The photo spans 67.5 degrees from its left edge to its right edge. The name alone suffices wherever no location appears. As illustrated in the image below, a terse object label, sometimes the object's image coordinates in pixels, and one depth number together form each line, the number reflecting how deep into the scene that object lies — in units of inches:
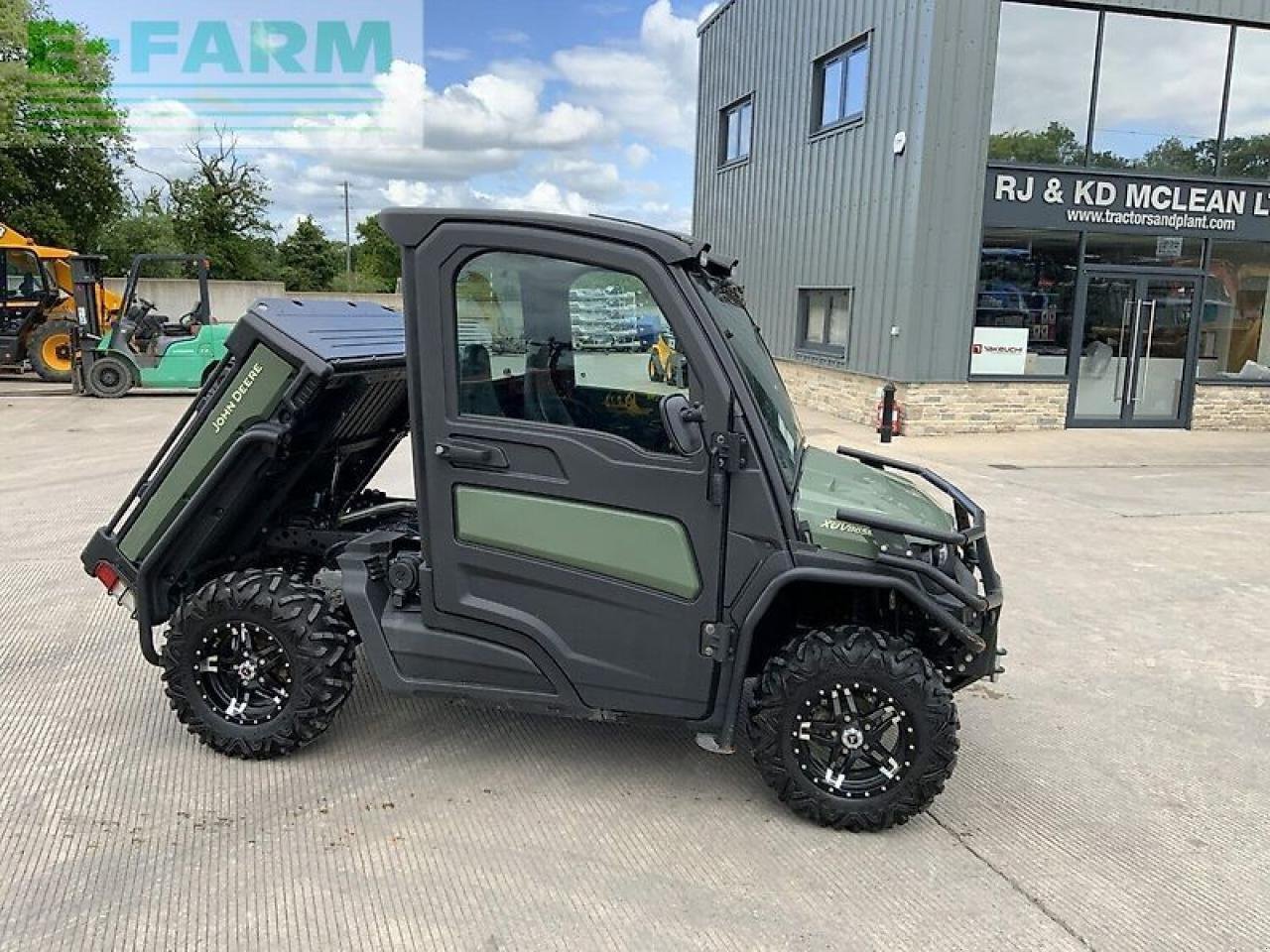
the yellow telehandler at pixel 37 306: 685.9
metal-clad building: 496.7
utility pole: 2110.0
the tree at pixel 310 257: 2192.4
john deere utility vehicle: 122.0
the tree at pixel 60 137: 913.5
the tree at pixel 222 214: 1663.4
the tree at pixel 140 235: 1293.1
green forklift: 622.2
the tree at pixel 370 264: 2109.4
